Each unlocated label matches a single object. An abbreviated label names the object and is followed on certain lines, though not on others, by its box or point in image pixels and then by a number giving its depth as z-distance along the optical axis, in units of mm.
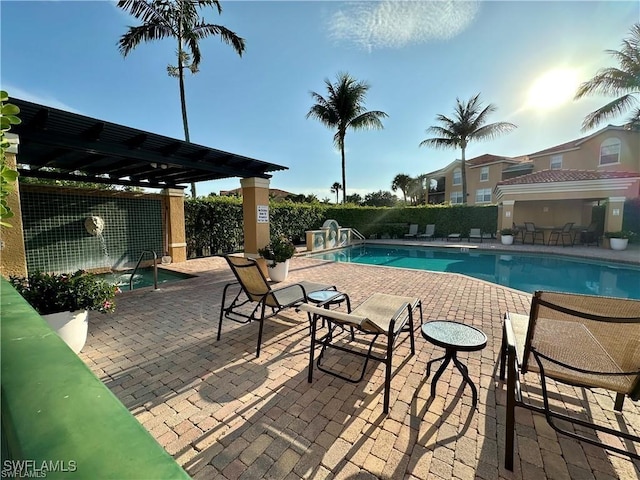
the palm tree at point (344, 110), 19297
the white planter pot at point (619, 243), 12172
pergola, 3832
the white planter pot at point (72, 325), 2924
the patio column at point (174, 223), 9133
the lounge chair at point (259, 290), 3426
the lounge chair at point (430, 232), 18488
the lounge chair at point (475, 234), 17281
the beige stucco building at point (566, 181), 12562
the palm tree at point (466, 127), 20234
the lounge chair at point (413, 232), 18769
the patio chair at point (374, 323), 2422
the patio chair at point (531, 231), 15055
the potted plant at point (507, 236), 14789
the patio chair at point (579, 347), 1715
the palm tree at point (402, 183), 39656
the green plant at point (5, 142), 1324
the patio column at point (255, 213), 6738
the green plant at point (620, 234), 12242
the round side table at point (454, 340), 2357
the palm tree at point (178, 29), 11141
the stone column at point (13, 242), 3873
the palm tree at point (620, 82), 13586
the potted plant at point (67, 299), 2943
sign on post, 6805
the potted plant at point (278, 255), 6599
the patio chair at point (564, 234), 14169
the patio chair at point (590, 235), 14102
